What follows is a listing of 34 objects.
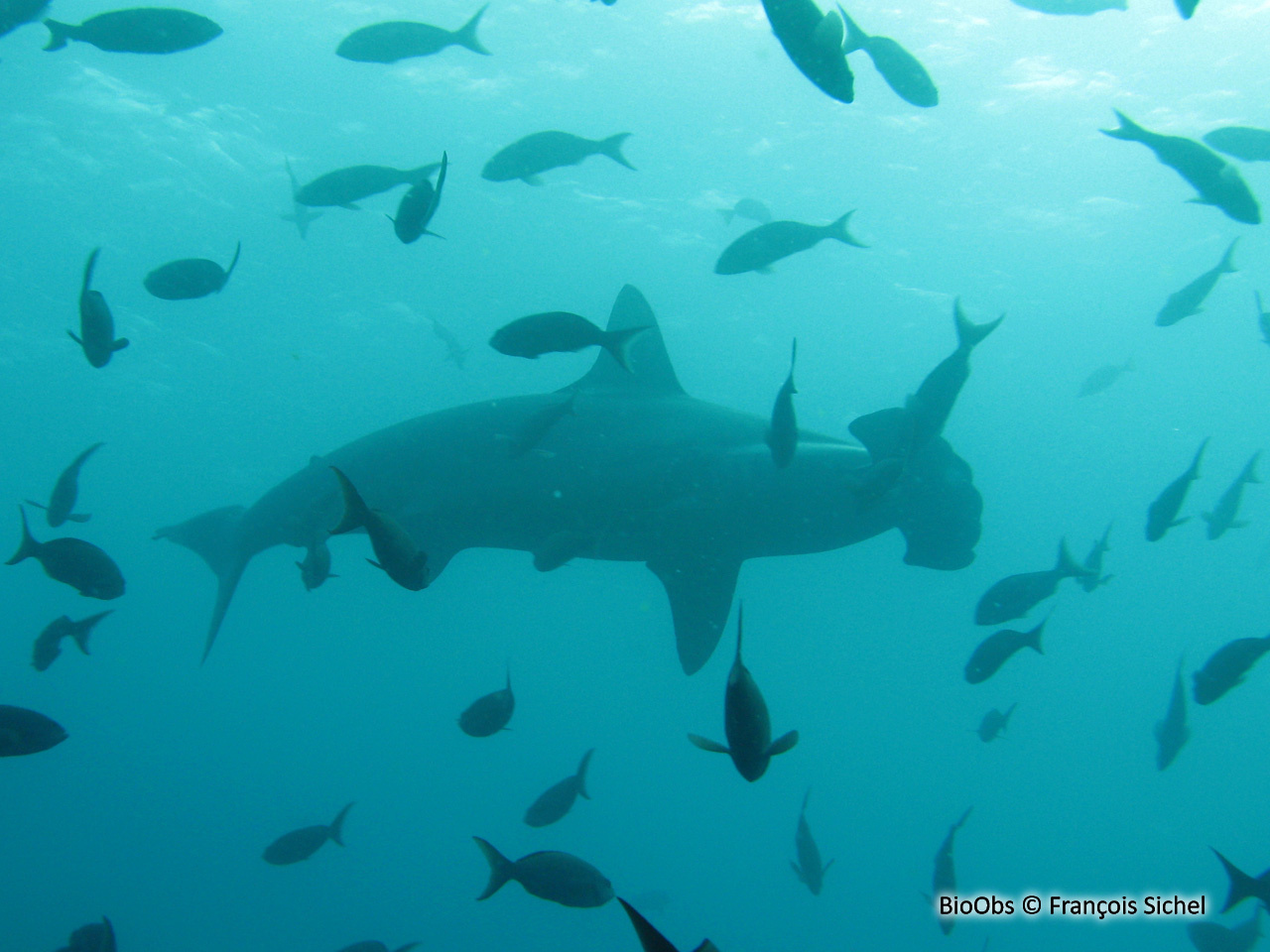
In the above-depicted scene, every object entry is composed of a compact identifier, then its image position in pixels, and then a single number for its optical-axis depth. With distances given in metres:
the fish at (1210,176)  4.52
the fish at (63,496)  5.84
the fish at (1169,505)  5.87
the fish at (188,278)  5.48
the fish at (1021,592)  5.70
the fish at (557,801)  6.55
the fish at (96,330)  4.34
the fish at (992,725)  8.47
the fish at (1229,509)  7.06
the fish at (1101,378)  13.31
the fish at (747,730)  2.77
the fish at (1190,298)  7.75
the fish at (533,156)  6.35
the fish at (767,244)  6.04
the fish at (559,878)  4.54
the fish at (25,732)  4.52
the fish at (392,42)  6.16
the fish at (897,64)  5.14
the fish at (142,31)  4.38
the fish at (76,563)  4.89
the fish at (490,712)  5.55
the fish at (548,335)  4.56
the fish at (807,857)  7.37
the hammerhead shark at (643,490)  5.49
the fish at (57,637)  6.01
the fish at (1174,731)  6.25
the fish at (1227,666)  4.80
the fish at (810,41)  2.99
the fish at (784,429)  3.96
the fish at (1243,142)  5.89
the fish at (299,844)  8.06
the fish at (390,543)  3.36
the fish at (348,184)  6.14
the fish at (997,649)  5.82
